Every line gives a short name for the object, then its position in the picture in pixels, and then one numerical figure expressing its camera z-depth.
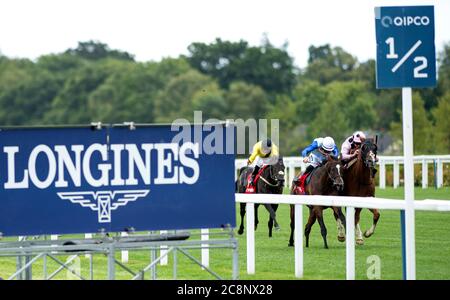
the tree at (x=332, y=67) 95.27
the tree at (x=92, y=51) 109.00
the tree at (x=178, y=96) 80.75
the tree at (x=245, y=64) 94.88
